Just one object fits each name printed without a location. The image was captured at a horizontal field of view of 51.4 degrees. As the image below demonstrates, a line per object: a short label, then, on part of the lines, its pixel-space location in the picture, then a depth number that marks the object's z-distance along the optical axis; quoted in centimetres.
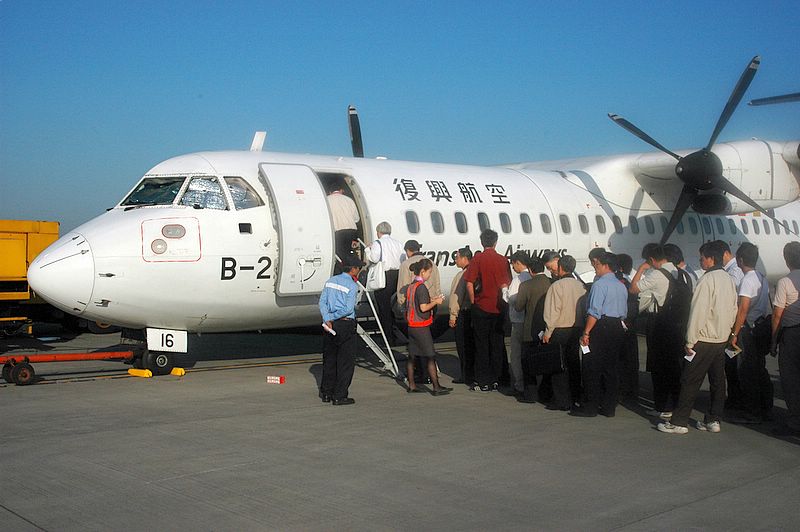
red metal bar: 1108
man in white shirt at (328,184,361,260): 1297
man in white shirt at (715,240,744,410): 946
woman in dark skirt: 1049
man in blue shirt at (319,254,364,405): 984
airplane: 1076
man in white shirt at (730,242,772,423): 909
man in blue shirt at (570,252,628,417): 904
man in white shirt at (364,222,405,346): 1214
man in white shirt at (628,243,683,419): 911
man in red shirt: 1078
